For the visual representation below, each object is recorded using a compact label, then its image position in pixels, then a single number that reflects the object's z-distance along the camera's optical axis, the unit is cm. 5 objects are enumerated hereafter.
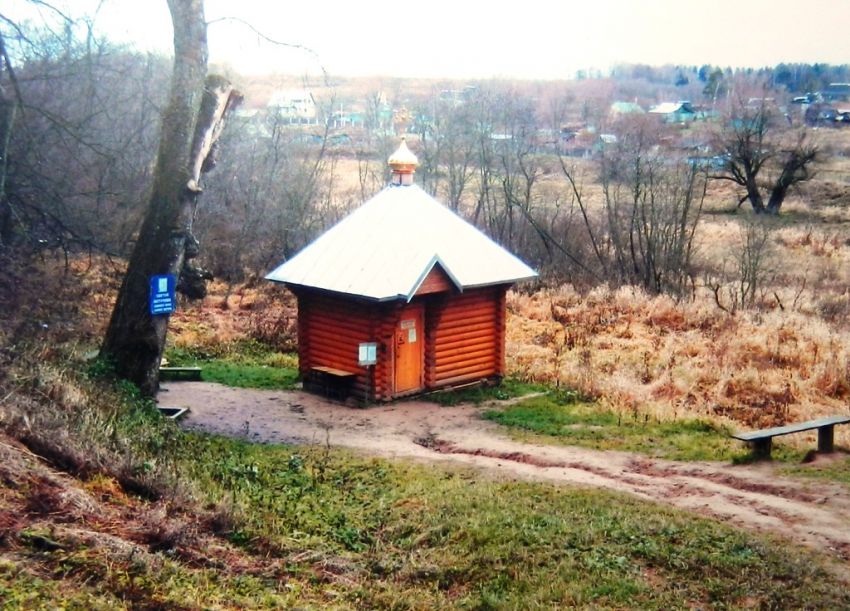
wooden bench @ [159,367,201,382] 1806
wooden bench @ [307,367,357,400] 1709
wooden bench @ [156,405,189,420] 1486
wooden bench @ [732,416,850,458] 1274
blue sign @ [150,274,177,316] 1427
